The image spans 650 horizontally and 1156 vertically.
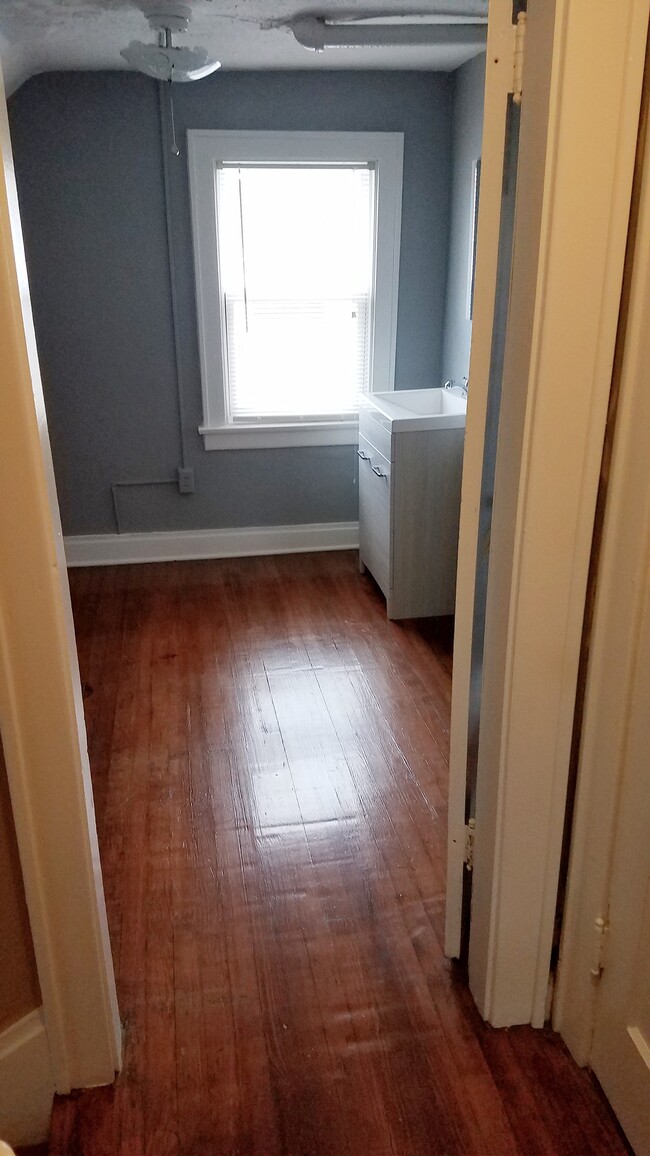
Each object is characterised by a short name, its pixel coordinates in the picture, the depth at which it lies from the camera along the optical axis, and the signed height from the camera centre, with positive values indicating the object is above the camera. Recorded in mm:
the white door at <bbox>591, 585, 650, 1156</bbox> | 1321 -1078
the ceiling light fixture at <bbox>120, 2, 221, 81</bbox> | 2814 +755
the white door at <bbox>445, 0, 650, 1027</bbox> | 1144 -259
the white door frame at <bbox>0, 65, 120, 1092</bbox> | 1158 -665
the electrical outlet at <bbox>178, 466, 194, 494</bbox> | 4285 -975
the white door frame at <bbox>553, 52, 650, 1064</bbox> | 1232 -600
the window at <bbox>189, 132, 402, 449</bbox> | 3885 +10
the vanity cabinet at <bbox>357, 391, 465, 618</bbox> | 3381 -924
